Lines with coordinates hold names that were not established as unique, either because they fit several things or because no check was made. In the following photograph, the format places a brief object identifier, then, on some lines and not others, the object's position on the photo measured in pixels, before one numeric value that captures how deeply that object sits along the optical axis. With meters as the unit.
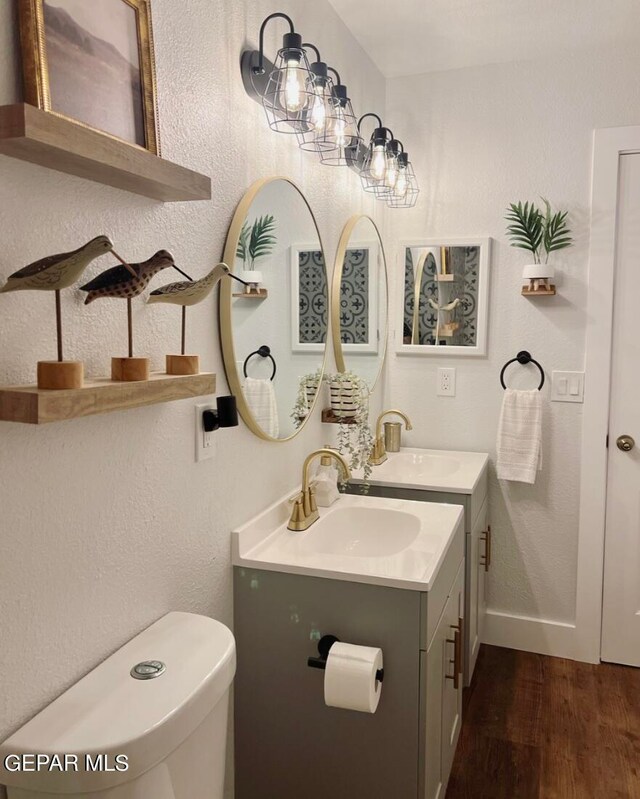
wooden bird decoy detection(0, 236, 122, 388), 0.88
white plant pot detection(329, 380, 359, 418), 2.18
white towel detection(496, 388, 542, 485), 2.62
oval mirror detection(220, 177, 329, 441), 1.57
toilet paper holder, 1.51
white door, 2.53
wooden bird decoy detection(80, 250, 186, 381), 1.03
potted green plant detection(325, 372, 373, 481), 2.18
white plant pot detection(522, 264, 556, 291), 2.53
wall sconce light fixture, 1.59
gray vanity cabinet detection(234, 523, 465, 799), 1.50
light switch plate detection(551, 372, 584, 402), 2.63
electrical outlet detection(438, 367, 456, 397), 2.83
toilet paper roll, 1.40
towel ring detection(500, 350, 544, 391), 2.68
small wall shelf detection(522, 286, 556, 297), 2.56
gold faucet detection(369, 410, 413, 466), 2.58
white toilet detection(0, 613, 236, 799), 0.93
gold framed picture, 0.94
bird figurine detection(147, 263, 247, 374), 1.17
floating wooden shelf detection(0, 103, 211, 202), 0.84
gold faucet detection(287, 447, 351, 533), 1.84
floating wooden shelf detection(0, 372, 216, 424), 0.86
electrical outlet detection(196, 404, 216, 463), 1.46
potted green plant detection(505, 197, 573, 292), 2.54
